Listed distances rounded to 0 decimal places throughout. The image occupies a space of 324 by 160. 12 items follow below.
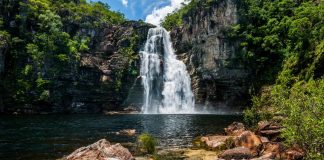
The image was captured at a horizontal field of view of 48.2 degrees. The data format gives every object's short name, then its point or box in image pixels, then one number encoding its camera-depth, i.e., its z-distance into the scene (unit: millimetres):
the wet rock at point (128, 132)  42250
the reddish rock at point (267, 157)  24297
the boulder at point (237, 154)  26078
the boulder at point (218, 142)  30781
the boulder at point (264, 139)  30961
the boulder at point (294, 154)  24781
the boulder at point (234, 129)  39378
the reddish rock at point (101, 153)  24172
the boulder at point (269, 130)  33906
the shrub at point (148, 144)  29000
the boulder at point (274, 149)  26000
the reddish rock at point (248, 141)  28862
